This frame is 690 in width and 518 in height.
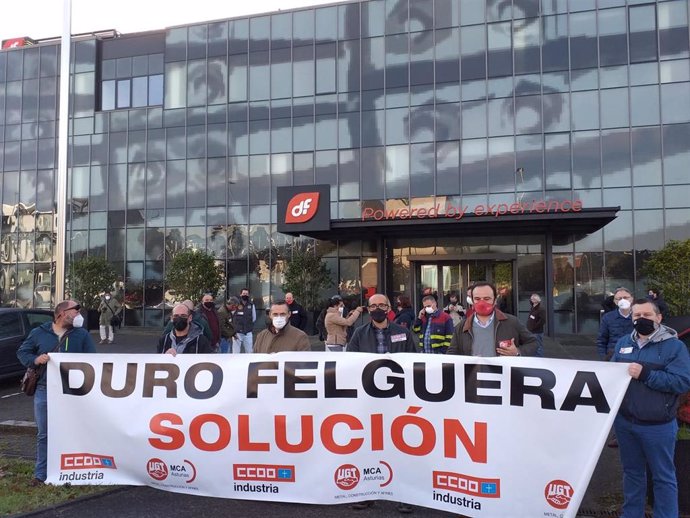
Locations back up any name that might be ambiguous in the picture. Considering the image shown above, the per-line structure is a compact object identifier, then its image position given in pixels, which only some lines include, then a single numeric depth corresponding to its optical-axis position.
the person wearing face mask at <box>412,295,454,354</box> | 8.33
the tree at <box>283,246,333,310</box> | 23.52
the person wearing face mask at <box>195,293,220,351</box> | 10.16
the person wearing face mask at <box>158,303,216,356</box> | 5.80
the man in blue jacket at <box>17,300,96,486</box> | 5.34
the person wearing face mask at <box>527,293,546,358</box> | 12.19
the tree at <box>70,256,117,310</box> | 25.30
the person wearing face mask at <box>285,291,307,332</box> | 12.34
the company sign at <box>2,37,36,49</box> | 36.38
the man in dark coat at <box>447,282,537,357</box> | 5.12
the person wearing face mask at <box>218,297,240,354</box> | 11.45
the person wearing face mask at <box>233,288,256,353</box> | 12.31
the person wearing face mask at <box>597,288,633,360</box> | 6.89
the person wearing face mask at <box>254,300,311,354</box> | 5.42
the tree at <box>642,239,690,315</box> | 19.14
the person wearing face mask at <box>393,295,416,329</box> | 10.88
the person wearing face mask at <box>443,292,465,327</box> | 12.34
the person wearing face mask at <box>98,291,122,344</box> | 18.78
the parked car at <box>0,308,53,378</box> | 10.21
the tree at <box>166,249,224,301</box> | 24.02
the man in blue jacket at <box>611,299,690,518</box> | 3.84
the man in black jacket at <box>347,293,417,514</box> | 5.41
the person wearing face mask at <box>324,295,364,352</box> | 9.52
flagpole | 7.57
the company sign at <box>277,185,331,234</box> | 20.11
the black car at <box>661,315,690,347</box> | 5.41
